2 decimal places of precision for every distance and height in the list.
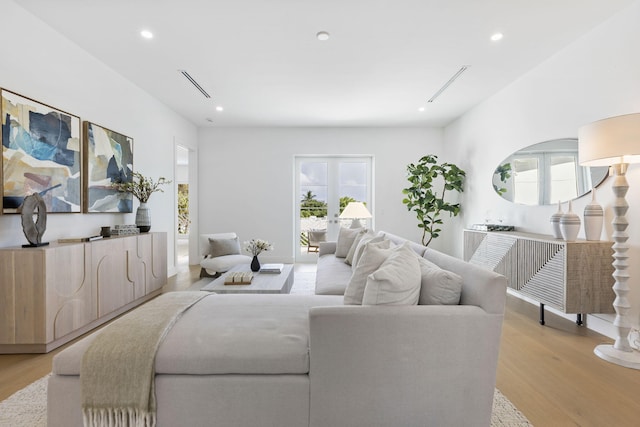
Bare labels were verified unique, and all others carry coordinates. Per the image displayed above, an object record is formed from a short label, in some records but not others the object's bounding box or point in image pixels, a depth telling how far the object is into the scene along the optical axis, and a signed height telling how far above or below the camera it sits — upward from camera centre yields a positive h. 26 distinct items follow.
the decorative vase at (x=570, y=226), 2.63 -0.13
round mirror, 2.90 +0.39
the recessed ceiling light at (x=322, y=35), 2.78 +1.65
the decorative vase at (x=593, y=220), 2.58 -0.08
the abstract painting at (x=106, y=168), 3.13 +0.46
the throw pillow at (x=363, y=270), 1.64 -0.35
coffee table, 2.76 -0.75
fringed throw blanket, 1.28 -0.76
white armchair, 4.26 -0.71
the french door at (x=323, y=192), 6.16 +0.36
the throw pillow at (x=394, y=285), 1.40 -0.36
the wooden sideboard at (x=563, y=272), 2.48 -0.55
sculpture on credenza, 2.27 -0.09
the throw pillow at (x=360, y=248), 2.55 -0.33
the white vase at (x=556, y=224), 2.81 -0.13
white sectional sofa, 1.31 -0.75
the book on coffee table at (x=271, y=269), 3.45 -0.70
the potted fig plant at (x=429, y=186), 5.18 +0.41
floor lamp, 2.13 +0.17
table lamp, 4.44 -0.05
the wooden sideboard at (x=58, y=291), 2.18 -0.68
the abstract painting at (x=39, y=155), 2.33 +0.46
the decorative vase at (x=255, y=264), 3.51 -0.65
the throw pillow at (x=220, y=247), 4.53 -0.60
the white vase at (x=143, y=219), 3.66 -0.14
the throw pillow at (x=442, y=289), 1.48 -0.40
